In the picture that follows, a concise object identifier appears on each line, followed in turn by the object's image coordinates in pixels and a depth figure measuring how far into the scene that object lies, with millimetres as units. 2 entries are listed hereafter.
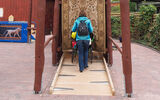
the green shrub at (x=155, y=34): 12820
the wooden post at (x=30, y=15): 13293
